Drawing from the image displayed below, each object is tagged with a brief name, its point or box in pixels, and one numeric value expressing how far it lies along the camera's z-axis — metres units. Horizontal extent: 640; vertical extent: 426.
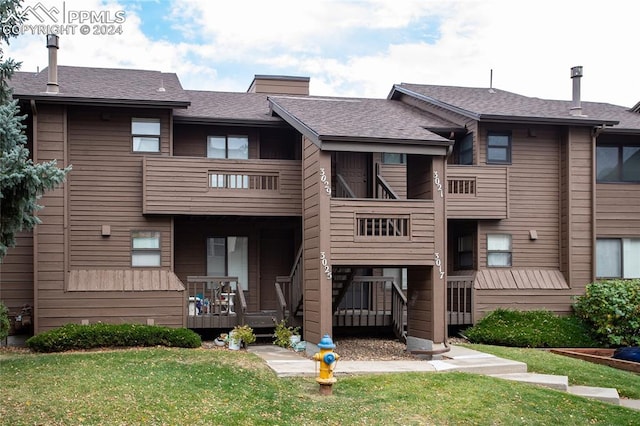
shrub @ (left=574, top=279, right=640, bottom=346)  18.97
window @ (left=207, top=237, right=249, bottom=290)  20.44
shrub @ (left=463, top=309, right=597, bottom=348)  19.05
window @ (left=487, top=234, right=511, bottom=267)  20.72
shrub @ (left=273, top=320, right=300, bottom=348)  17.30
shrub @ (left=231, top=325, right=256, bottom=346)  16.86
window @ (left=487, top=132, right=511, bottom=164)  20.94
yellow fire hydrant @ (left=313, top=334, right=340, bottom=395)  12.09
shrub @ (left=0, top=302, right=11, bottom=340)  15.96
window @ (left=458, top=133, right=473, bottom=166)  20.94
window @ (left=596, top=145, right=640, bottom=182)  22.42
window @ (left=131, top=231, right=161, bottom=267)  18.58
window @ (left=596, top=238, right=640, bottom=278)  21.95
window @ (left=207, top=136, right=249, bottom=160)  20.34
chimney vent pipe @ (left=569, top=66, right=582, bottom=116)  21.44
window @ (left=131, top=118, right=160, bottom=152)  18.88
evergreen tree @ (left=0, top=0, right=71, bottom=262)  11.02
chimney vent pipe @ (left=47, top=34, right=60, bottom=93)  18.09
